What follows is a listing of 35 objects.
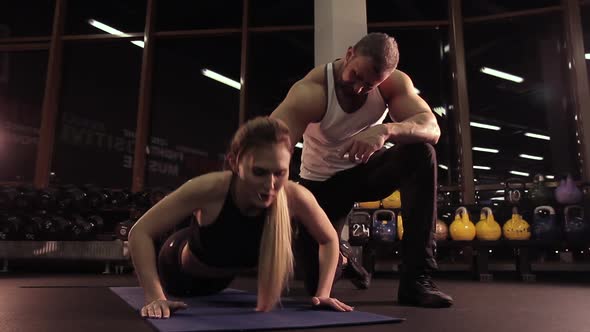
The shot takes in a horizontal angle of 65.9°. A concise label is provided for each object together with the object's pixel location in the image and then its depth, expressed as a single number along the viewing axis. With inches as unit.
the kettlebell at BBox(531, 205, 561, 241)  109.6
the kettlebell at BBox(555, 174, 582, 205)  112.0
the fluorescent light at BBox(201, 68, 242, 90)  173.3
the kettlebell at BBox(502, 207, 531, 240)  113.6
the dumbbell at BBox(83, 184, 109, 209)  139.5
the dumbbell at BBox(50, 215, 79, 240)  134.0
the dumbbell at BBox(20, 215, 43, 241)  133.7
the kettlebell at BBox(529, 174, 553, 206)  116.4
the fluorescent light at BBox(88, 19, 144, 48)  173.8
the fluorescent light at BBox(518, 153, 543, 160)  143.1
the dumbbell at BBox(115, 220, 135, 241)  132.3
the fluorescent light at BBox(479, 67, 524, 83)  151.8
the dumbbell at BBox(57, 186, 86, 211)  138.0
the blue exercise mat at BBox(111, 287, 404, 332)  37.1
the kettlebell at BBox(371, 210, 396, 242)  118.2
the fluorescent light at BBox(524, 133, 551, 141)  142.9
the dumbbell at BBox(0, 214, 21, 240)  132.3
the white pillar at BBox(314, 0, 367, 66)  128.3
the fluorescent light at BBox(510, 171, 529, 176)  140.7
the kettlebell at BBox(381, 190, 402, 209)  127.1
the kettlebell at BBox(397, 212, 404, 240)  119.5
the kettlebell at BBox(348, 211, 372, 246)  116.3
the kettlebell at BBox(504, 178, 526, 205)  120.3
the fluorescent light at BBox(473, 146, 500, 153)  147.1
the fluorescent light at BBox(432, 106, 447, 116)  154.6
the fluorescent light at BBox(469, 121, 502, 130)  149.6
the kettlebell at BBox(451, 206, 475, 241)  115.7
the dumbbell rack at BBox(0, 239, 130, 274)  130.4
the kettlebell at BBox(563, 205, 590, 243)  105.6
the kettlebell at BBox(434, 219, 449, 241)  117.5
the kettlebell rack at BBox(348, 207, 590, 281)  110.0
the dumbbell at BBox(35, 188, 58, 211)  137.7
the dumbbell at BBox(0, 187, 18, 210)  136.9
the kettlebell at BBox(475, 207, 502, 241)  115.0
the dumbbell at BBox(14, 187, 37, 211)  137.3
